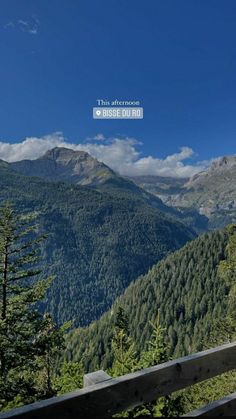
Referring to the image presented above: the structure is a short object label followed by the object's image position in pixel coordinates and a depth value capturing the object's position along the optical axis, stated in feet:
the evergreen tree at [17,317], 53.42
